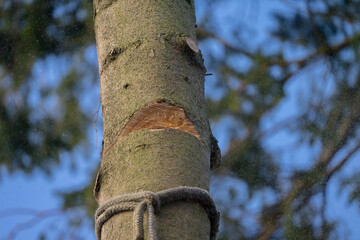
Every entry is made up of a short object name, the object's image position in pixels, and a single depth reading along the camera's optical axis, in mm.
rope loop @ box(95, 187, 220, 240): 6042
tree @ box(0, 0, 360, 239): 9284
